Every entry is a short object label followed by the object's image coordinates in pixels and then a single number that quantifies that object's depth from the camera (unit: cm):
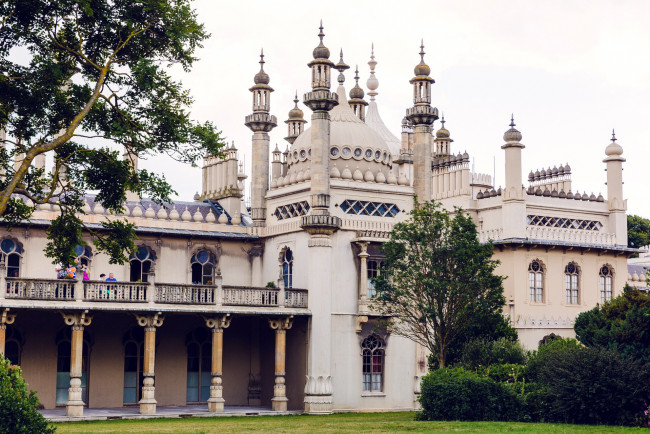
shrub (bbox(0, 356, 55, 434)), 2038
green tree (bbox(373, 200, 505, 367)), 3406
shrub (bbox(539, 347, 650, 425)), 2769
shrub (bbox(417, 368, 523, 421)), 2994
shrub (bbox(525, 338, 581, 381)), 3189
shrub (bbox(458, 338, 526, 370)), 3634
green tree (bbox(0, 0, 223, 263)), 2438
